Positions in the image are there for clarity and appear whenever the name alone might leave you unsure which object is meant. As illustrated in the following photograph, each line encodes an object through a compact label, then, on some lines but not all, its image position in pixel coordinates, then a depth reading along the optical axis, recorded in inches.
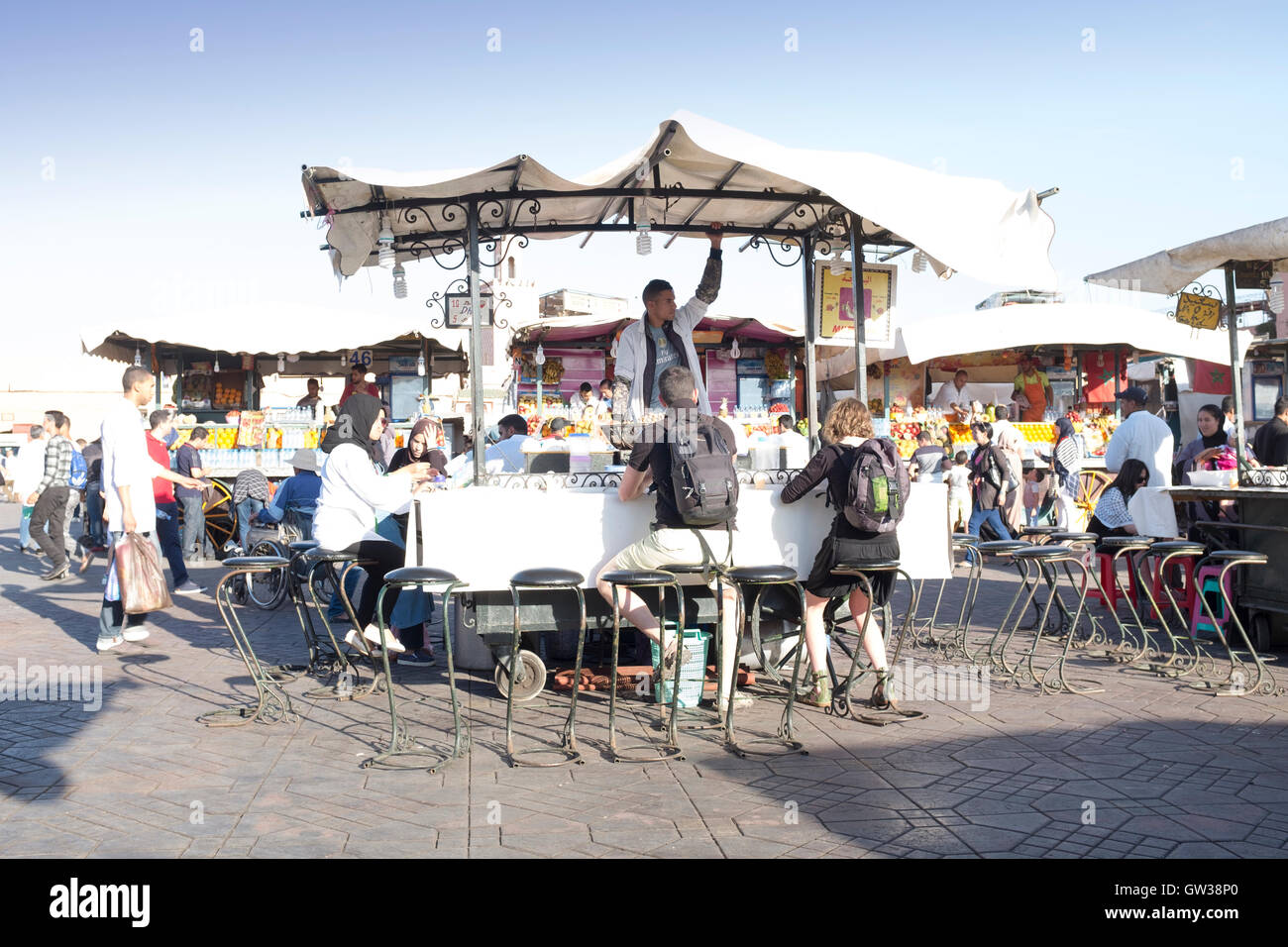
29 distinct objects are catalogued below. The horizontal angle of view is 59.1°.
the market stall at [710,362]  732.7
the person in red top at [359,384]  466.0
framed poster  307.3
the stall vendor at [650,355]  266.2
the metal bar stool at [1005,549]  268.7
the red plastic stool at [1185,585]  340.5
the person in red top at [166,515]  431.2
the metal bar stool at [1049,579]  260.2
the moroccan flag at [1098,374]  823.7
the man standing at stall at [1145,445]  357.1
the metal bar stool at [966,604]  296.2
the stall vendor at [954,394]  773.7
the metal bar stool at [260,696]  242.1
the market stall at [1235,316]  303.7
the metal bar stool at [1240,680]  264.5
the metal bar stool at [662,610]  211.2
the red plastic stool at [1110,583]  358.0
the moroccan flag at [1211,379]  900.0
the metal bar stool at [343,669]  262.5
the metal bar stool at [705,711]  219.8
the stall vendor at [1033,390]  808.3
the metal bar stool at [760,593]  214.4
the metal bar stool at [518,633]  209.9
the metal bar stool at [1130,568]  282.8
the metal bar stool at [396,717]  210.8
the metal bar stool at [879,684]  237.9
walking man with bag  315.9
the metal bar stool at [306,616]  270.0
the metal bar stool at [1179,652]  280.4
